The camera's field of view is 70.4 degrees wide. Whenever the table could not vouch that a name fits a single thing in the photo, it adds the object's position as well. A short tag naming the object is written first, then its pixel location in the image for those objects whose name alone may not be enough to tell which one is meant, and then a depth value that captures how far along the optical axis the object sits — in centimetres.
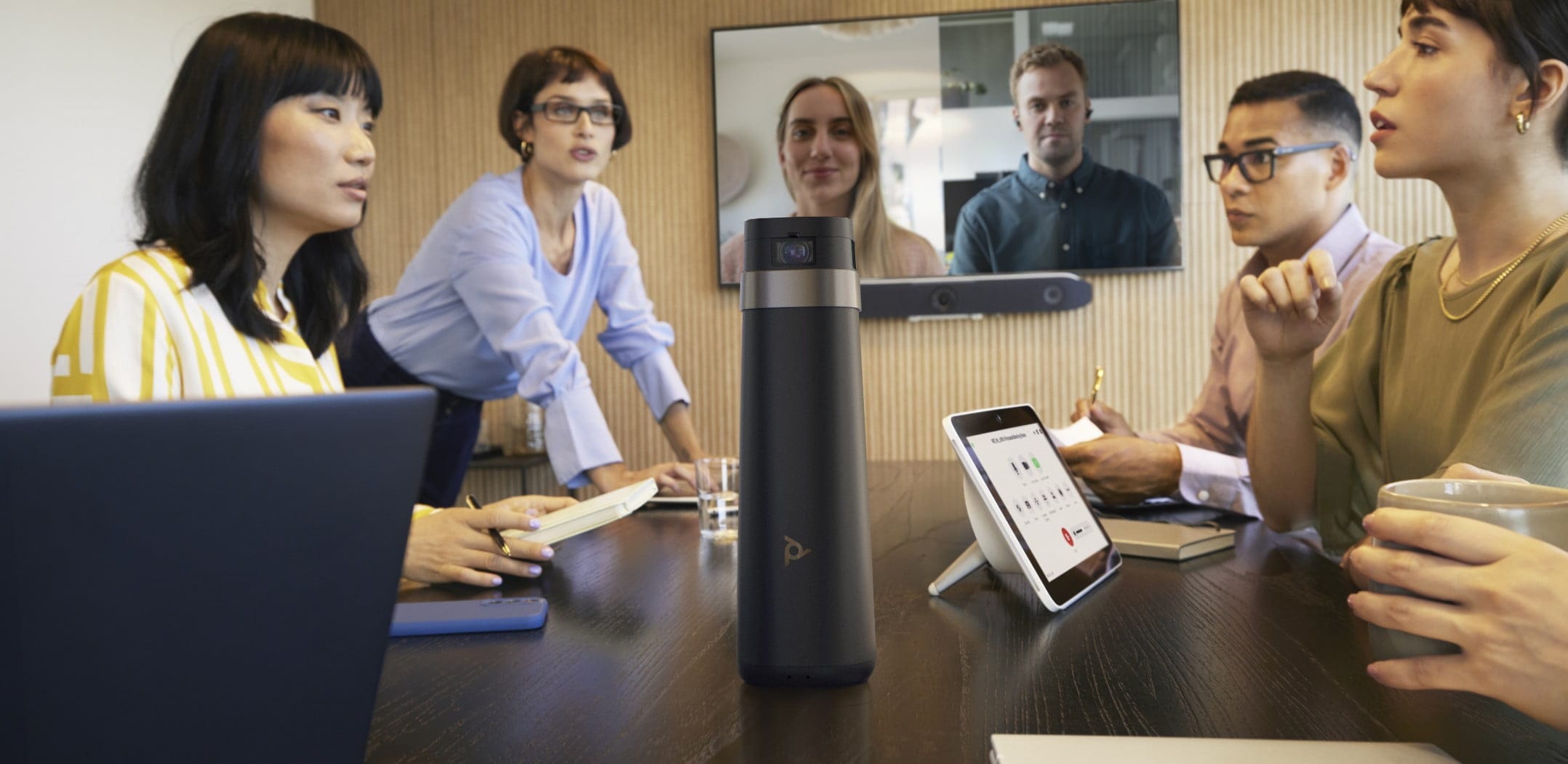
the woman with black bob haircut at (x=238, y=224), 124
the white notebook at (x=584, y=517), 118
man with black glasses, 207
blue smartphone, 86
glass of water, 136
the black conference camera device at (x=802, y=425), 62
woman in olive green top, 106
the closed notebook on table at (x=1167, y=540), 115
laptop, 32
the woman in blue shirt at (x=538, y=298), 227
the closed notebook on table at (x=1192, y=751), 53
